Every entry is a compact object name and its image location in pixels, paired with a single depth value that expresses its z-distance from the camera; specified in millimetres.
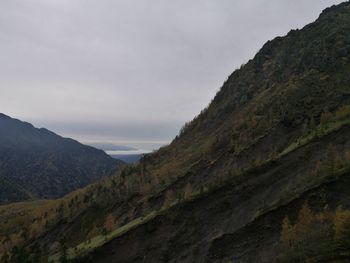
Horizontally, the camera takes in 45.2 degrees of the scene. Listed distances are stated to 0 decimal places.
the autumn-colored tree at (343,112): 93562
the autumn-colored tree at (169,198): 93100
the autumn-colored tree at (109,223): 109588
